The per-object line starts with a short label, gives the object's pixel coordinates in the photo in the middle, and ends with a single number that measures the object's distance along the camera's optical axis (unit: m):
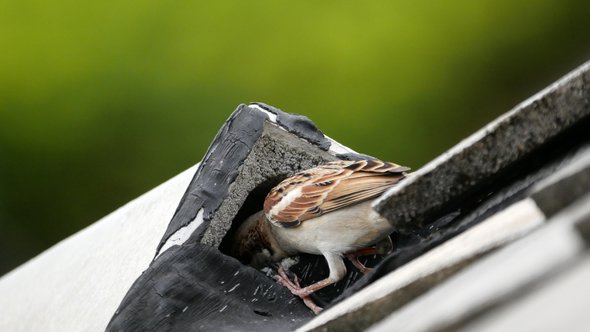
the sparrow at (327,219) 3.61
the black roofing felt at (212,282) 3.52
